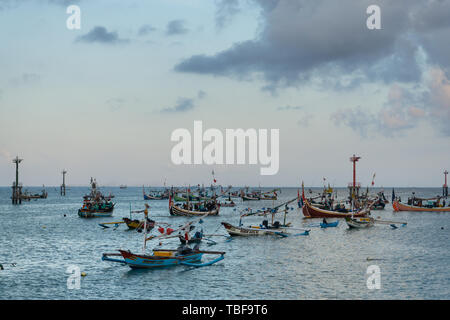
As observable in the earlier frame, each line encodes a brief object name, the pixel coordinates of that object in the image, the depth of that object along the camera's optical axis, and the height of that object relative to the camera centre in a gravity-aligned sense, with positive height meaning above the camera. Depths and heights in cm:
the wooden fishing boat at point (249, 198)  19368 -1067
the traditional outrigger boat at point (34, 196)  17600 -1009
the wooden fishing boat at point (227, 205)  14815 -1035
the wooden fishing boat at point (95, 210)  10062 -826
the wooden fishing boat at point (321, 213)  8994 -803
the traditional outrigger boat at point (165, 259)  4119 -780
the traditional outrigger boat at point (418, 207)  11744 -861
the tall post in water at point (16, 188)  15662 -604
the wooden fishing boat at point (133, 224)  7477 -830
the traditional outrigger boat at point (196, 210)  10238 -845
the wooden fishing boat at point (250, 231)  6384 -802
